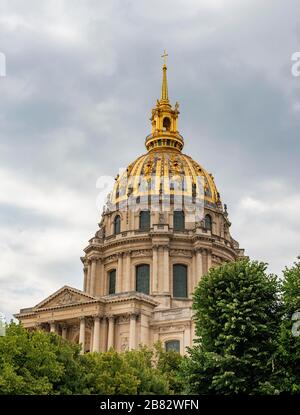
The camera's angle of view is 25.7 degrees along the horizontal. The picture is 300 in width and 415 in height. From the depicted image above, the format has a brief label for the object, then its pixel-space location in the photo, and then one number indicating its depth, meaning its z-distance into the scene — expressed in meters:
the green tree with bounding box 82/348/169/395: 46.69
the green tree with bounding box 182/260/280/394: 36.59
